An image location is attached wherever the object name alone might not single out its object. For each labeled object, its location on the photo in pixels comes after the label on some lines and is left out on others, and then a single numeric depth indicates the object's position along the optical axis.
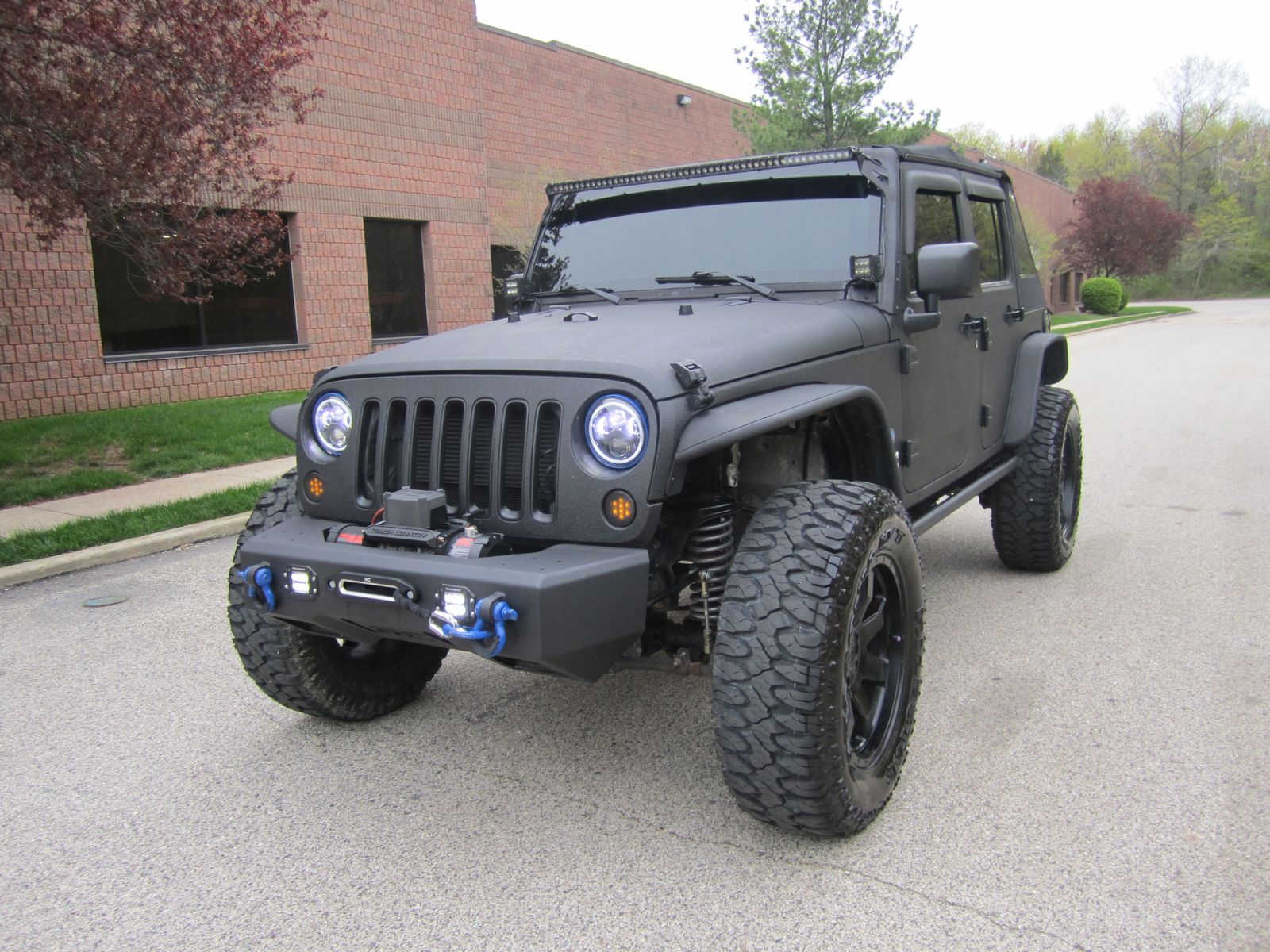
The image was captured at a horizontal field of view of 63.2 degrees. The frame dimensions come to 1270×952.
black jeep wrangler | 2.65
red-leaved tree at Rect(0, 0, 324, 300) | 6.85
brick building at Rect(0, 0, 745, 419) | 11.61
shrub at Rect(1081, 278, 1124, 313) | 41.84
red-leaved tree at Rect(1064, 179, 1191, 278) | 45.00
